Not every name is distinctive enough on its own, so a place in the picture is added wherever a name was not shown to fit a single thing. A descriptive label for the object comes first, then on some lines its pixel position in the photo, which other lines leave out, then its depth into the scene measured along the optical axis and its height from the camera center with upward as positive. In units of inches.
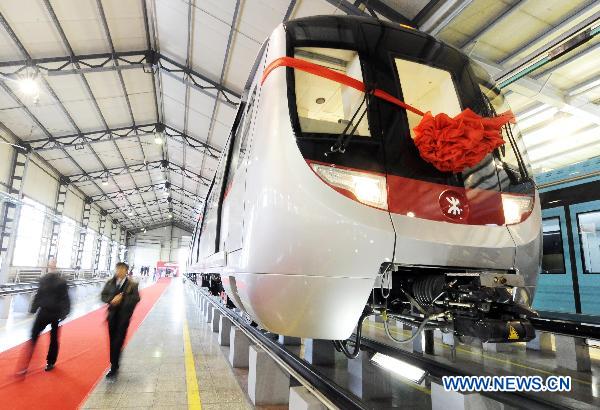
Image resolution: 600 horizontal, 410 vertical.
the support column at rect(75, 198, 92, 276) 985.1 +119.2
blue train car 203.5 +21.6
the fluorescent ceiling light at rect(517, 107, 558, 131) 386.3 +170.9
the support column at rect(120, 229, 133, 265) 1651.1 +115.1
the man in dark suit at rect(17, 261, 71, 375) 187.2 -21.6
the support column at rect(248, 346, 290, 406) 137.6 -41.5
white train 72.4 +14.2
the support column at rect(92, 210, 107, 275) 1187.6 +84.7
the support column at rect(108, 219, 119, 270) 1389.6 +115.1
